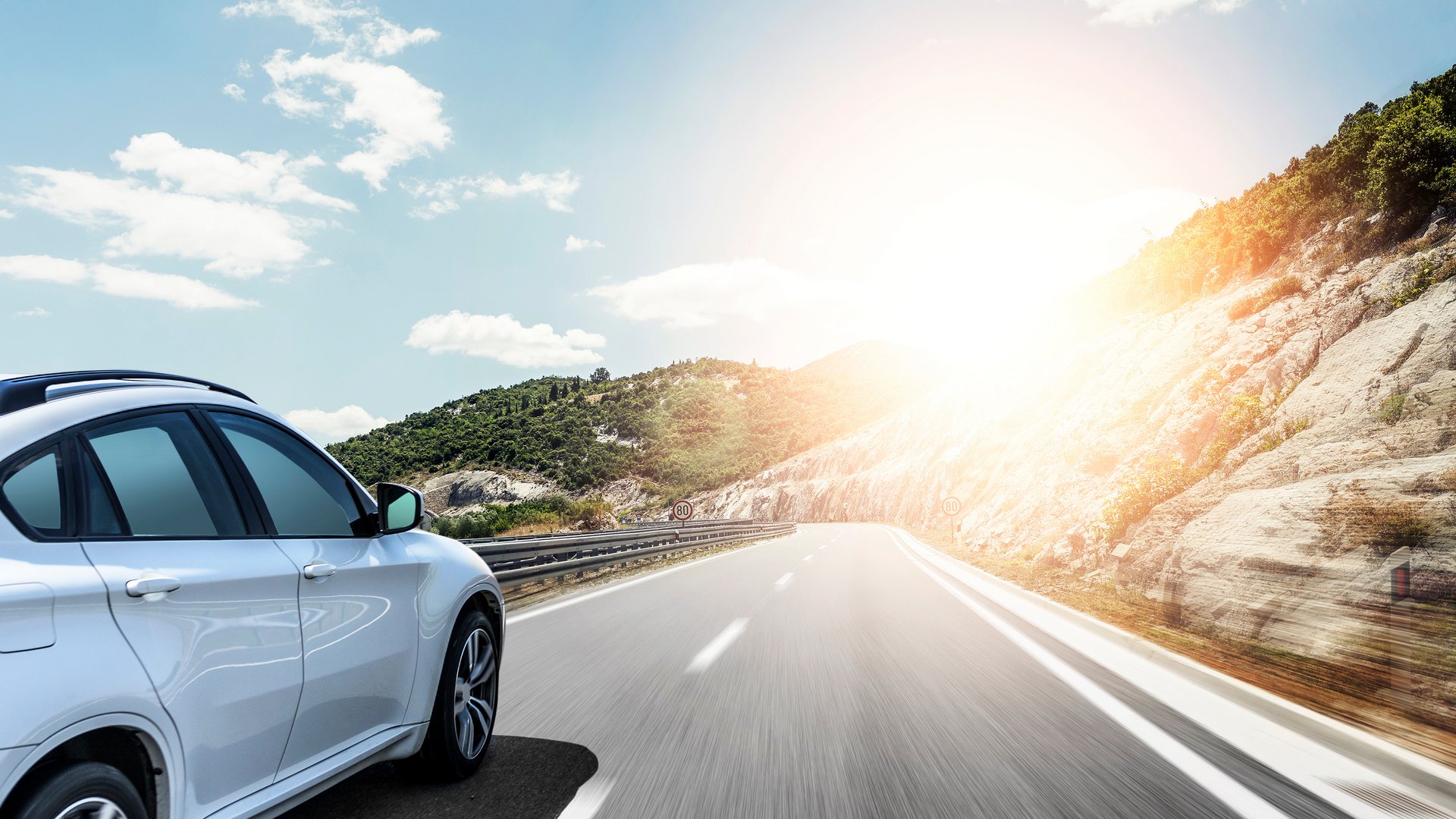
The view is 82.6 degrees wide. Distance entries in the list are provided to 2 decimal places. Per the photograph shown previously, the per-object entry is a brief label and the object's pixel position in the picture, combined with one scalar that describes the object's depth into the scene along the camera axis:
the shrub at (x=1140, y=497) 15.70
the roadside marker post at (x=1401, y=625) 5.84
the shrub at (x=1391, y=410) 11.75
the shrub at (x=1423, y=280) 16.31
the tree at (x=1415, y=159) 22.31
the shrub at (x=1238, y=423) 17.70
